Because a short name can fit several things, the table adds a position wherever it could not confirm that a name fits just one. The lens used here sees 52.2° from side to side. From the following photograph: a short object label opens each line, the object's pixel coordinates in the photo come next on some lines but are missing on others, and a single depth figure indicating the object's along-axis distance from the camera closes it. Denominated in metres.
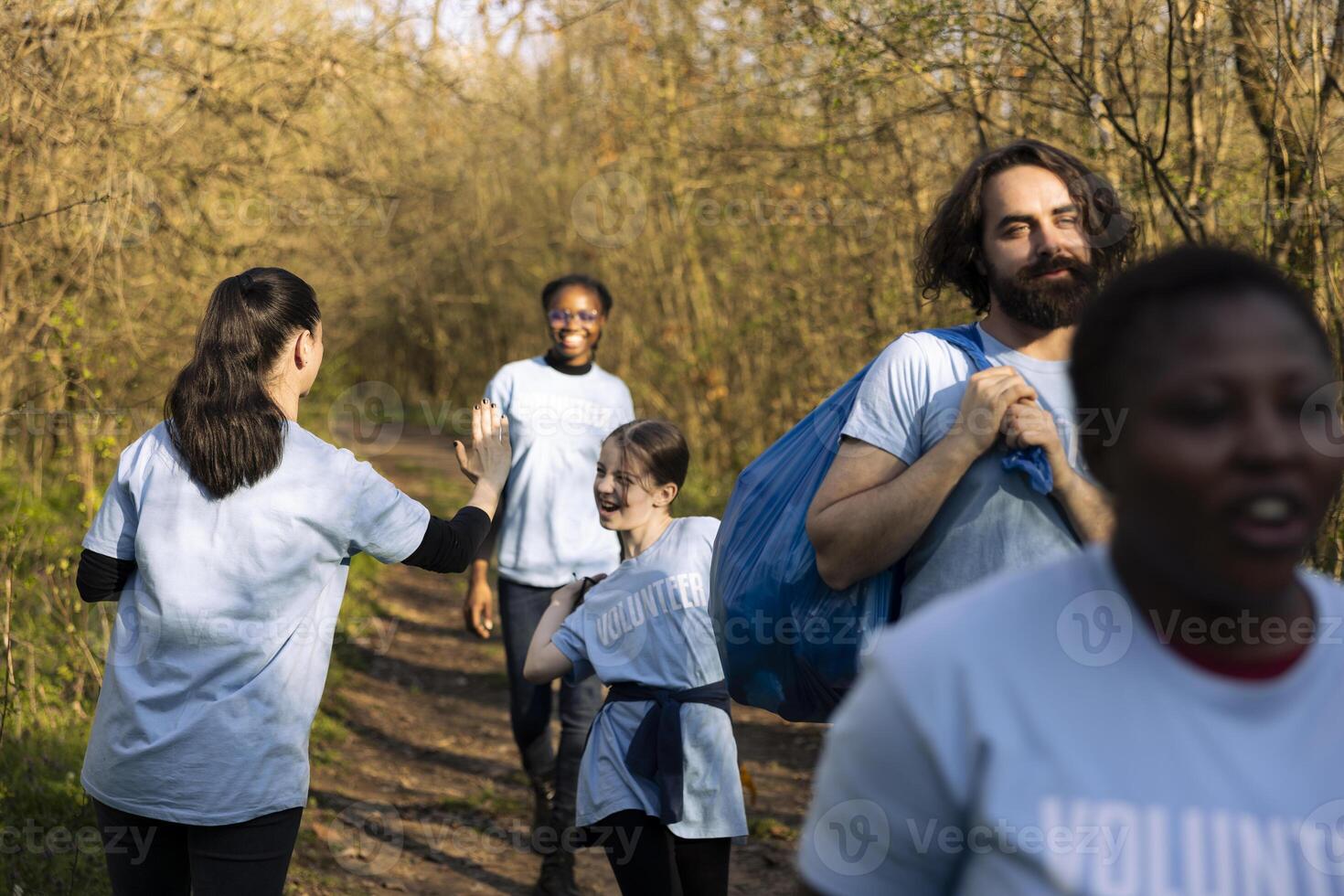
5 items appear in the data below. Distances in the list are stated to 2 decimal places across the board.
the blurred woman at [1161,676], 1.22
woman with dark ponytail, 2.86
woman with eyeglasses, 5.53
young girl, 3.69
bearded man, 2.44
